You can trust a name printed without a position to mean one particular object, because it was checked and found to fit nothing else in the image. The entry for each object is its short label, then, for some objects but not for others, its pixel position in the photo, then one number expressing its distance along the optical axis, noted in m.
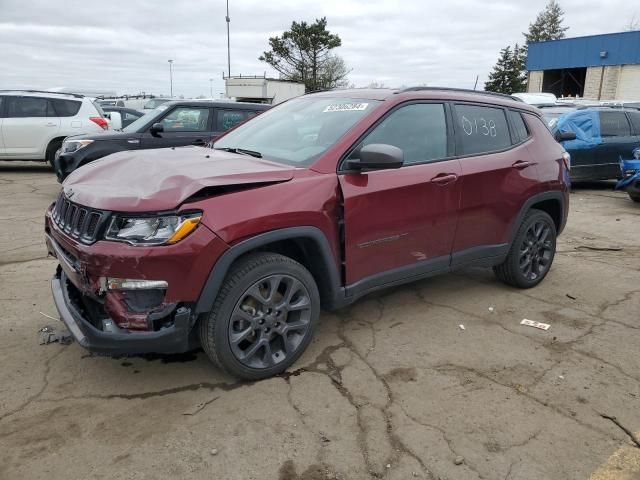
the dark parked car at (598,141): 10.16
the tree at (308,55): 43.50
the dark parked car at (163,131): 7.92
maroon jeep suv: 2.70
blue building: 29.19
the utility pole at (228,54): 40.22
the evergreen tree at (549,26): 65.81
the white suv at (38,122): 11.08
